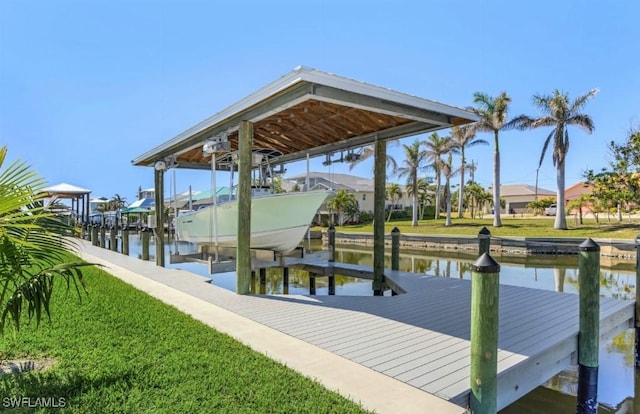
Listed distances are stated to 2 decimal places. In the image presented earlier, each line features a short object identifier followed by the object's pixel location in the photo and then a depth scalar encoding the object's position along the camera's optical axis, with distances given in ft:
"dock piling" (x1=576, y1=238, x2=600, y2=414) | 13.87
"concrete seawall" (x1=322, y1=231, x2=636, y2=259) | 58.58
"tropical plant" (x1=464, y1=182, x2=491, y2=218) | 154.97
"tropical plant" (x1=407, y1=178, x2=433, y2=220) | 141.92
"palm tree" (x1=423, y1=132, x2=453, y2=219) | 110.63
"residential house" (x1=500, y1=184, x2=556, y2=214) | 186.70
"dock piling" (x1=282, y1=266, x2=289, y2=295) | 35.09
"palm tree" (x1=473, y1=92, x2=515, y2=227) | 91.86
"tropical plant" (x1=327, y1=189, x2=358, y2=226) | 122.65
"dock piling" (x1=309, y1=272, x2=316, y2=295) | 32.83
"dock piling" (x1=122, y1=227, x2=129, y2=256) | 48.26
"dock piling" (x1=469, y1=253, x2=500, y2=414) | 9.14
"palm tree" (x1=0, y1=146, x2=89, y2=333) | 8.43
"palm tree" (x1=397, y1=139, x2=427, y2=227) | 116.16
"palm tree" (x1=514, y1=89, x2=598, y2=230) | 82.02
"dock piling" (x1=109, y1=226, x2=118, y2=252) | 56.35
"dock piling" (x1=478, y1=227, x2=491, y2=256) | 25.29
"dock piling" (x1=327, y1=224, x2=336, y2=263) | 30.91
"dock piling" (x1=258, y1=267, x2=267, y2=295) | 36.58
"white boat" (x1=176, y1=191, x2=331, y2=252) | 24.64
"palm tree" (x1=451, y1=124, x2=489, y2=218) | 103.04
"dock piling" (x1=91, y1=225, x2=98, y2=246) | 64.13
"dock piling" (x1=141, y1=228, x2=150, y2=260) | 40.64
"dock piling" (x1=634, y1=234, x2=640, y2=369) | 17.60
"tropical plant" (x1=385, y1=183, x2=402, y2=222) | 138.20
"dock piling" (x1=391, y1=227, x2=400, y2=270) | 29.94
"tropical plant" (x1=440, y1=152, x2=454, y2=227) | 106.22
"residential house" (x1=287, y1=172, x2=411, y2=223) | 131.72
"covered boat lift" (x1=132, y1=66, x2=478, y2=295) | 16.98
